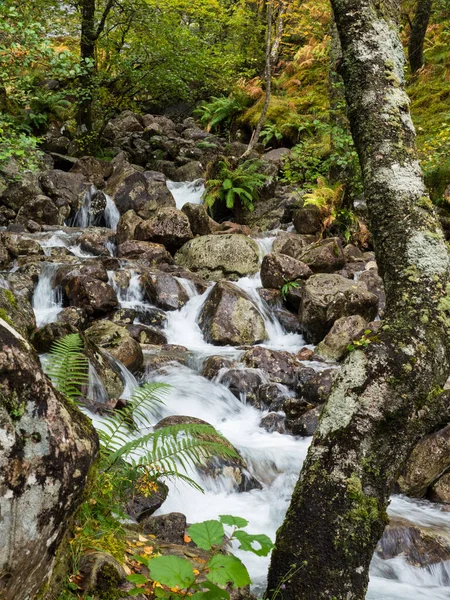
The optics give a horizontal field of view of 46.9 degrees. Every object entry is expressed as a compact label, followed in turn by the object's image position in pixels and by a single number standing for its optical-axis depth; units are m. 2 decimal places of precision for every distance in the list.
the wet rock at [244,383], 7.12
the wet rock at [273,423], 6.43
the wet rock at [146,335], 8.55
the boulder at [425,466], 5.11
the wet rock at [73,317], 8.14
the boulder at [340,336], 8.30
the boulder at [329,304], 9.03
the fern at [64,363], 3.01
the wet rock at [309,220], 12.38
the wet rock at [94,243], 11.53
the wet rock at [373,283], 10.05
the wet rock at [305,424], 6.20
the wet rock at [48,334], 6.30
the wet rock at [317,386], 6.90
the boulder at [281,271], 10.38
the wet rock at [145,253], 11.35
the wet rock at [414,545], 4.24
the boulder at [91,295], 8.84
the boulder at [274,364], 7.48
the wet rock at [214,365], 7.49
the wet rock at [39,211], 12.80
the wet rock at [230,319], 8.98
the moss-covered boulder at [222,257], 11.30
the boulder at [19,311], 5.79
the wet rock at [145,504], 3.52
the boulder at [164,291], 9.76
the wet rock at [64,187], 13.76
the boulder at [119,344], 7.13
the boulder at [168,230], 12.01
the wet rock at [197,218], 12.61
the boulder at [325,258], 10.88
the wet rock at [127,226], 12.30
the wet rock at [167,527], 3.18
